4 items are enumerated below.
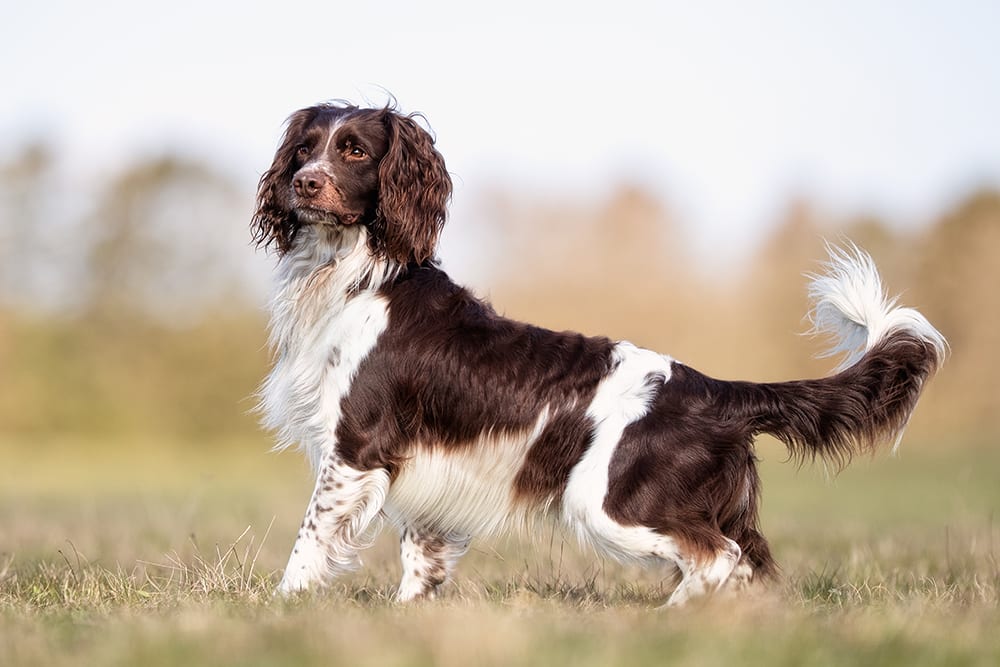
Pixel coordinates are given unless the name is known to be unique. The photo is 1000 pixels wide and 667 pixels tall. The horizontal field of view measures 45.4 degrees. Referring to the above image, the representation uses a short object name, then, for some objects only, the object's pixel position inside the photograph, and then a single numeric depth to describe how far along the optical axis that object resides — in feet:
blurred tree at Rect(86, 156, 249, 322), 103.81
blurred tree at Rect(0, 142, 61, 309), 100.99
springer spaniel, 16.66
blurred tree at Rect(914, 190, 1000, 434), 108.88
